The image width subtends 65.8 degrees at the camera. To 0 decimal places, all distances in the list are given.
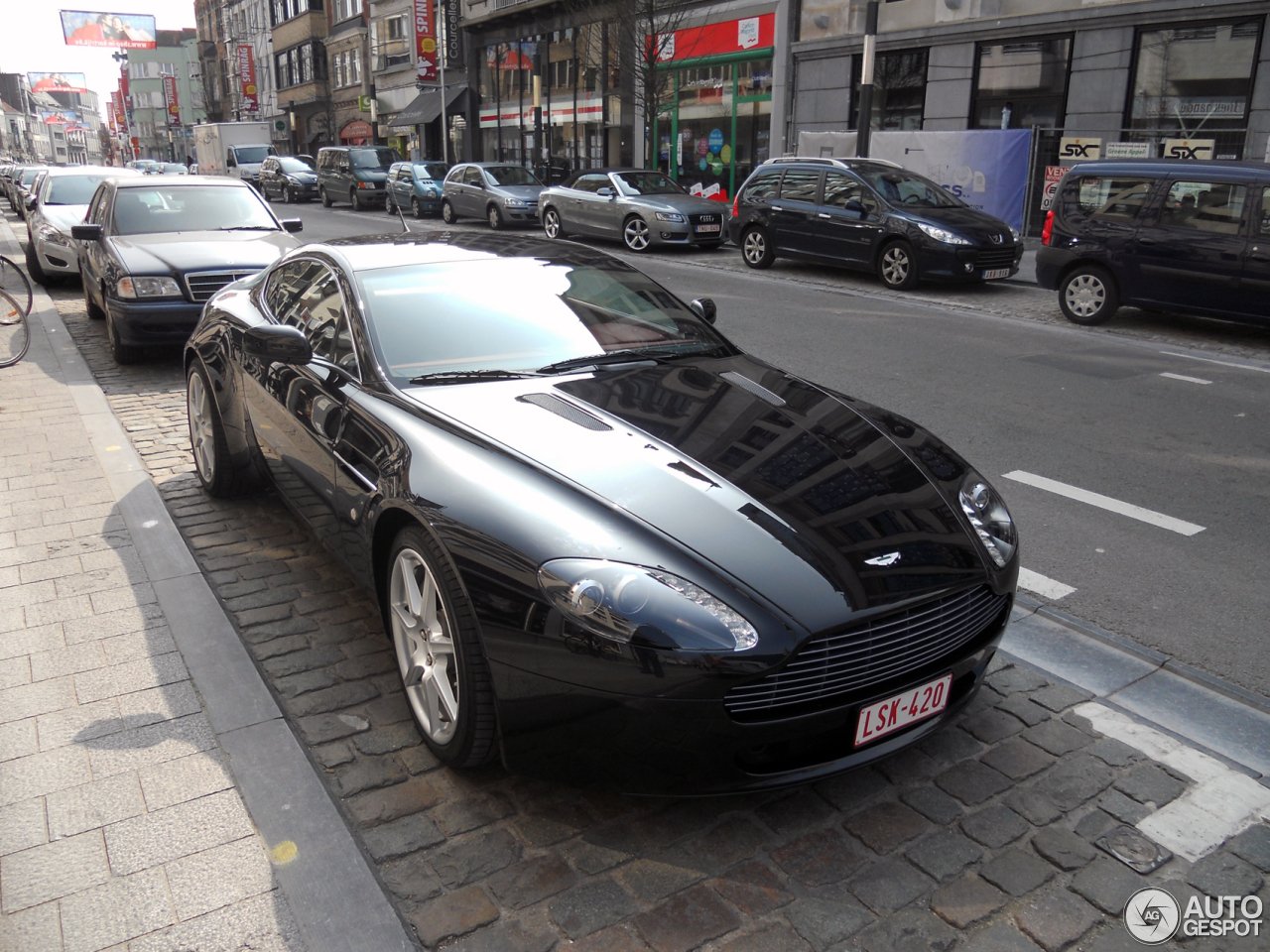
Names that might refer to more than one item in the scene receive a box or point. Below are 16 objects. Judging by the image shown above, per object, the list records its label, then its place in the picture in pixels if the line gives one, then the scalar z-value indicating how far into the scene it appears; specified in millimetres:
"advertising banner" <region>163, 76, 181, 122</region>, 95319
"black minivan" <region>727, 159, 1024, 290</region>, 13039
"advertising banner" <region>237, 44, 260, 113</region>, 67900
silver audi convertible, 17922
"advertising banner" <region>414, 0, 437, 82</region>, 39094
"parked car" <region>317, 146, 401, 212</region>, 31078
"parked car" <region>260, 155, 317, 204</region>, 35719
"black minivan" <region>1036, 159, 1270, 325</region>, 9781
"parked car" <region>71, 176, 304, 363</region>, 8258
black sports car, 2430
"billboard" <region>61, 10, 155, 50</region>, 72625
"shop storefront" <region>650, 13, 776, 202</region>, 24672
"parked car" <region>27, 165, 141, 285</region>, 13039
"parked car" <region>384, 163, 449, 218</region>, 27047
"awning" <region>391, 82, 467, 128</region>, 40156
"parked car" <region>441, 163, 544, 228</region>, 22906
